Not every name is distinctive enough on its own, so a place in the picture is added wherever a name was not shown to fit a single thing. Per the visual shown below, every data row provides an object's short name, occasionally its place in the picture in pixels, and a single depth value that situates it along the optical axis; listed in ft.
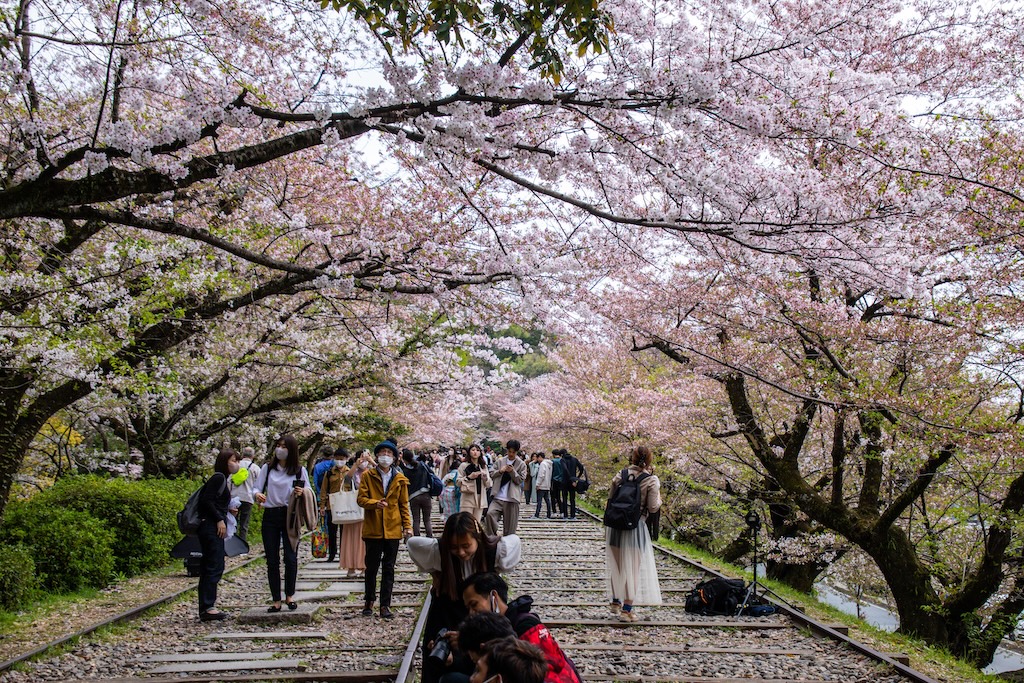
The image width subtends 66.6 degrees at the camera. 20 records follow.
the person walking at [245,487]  29.89
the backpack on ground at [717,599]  29.27
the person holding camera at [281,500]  25.98
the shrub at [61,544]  29.91
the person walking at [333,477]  34.50
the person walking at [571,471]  64.75
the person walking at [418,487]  37.58
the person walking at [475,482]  37.65
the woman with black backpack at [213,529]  26.17
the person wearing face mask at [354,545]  33.12
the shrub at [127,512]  34.76
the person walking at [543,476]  71.15
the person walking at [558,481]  67.72
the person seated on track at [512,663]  9.93
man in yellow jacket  26.04
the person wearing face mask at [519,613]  11.07
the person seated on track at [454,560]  14.26
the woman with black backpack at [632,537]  26.07
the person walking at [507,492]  39.75
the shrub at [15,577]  26.05
